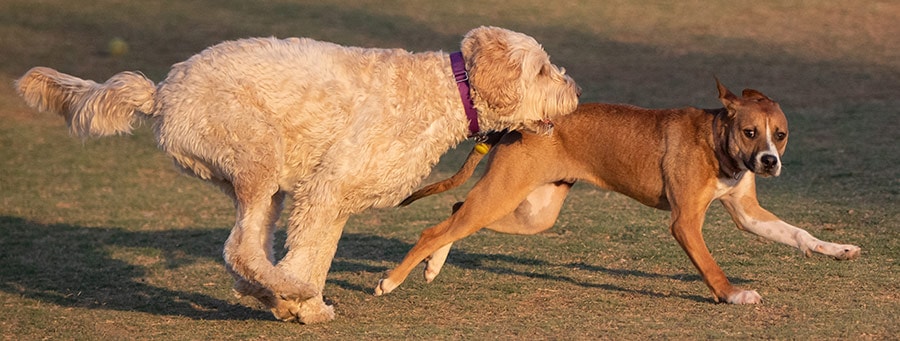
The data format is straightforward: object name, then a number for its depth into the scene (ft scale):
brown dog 41.24
